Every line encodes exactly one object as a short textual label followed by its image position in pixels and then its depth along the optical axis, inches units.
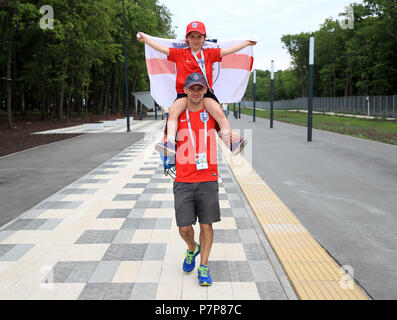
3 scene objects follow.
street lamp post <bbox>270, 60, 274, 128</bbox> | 1035.3
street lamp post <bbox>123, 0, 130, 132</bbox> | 945.7
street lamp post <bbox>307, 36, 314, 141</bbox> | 632.4
